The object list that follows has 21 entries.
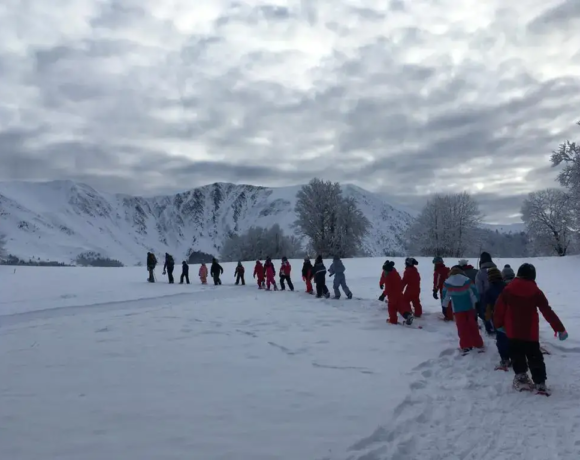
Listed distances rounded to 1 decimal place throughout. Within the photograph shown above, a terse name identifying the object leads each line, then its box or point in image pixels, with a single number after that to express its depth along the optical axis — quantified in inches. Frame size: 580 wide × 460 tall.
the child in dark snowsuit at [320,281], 743.1
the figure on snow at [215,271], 1072.2
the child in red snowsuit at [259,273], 968.9
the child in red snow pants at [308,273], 797.9
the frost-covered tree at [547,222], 2050.9
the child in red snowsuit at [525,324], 255.8
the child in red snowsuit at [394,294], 482.9
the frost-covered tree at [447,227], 2316.7
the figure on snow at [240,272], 1071.0
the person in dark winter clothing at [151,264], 1054.4
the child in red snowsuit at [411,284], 502.2
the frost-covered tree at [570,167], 1344.7
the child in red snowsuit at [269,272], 925.4
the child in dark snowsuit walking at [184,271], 1083.3
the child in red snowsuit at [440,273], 511.4
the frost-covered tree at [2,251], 2294.5
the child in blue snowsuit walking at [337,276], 688.9
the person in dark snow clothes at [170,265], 1084.5
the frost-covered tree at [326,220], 2188.7
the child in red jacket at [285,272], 884.3
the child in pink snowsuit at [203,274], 1109.1
